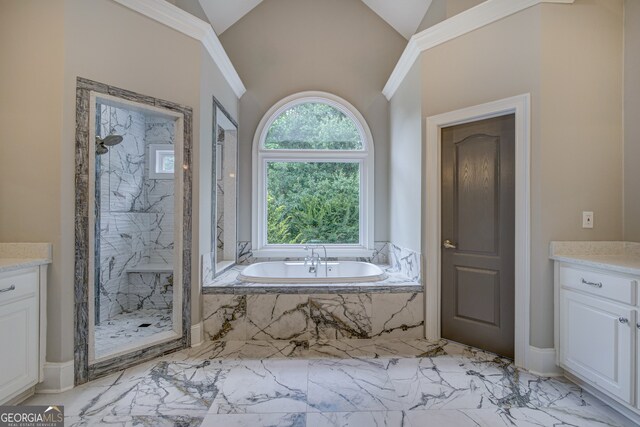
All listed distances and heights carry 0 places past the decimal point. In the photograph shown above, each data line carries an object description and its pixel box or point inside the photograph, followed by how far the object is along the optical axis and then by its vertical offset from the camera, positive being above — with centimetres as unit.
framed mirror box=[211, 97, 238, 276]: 388 +26
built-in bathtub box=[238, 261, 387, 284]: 360 -61
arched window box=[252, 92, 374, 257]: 396 +47
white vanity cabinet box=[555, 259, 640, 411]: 174 -68
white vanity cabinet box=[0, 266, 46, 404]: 175 -68
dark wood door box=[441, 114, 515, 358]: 251 -14
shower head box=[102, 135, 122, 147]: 272 +66
